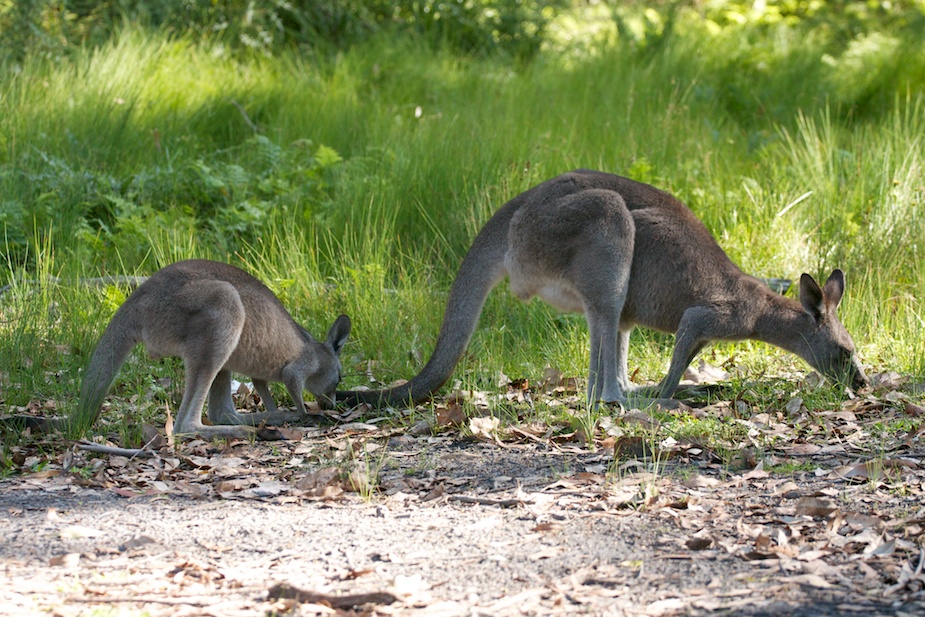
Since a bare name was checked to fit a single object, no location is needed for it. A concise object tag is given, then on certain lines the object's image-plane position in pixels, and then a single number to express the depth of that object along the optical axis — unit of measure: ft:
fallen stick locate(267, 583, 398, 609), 20.31
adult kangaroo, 37.32
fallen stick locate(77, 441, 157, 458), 31.83
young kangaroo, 33.53
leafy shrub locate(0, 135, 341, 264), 52.75
